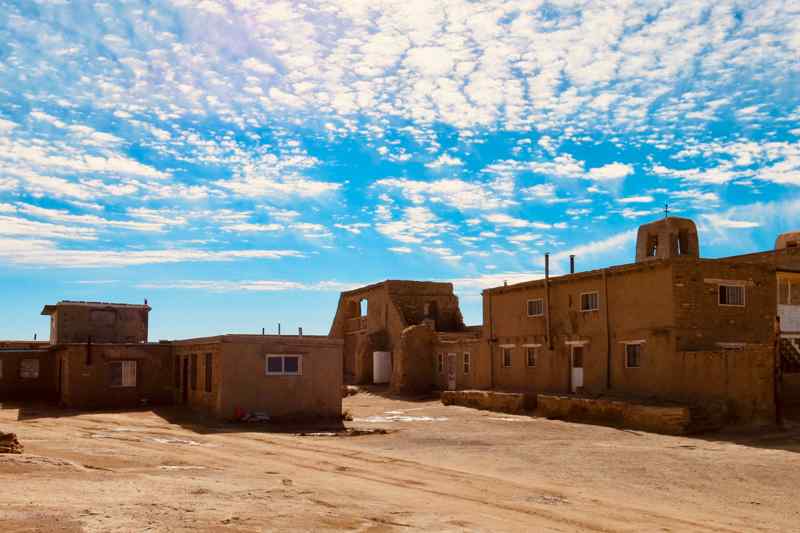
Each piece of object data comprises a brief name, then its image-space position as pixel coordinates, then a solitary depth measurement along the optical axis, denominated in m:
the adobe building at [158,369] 25.30
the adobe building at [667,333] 23.48
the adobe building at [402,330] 40.66
